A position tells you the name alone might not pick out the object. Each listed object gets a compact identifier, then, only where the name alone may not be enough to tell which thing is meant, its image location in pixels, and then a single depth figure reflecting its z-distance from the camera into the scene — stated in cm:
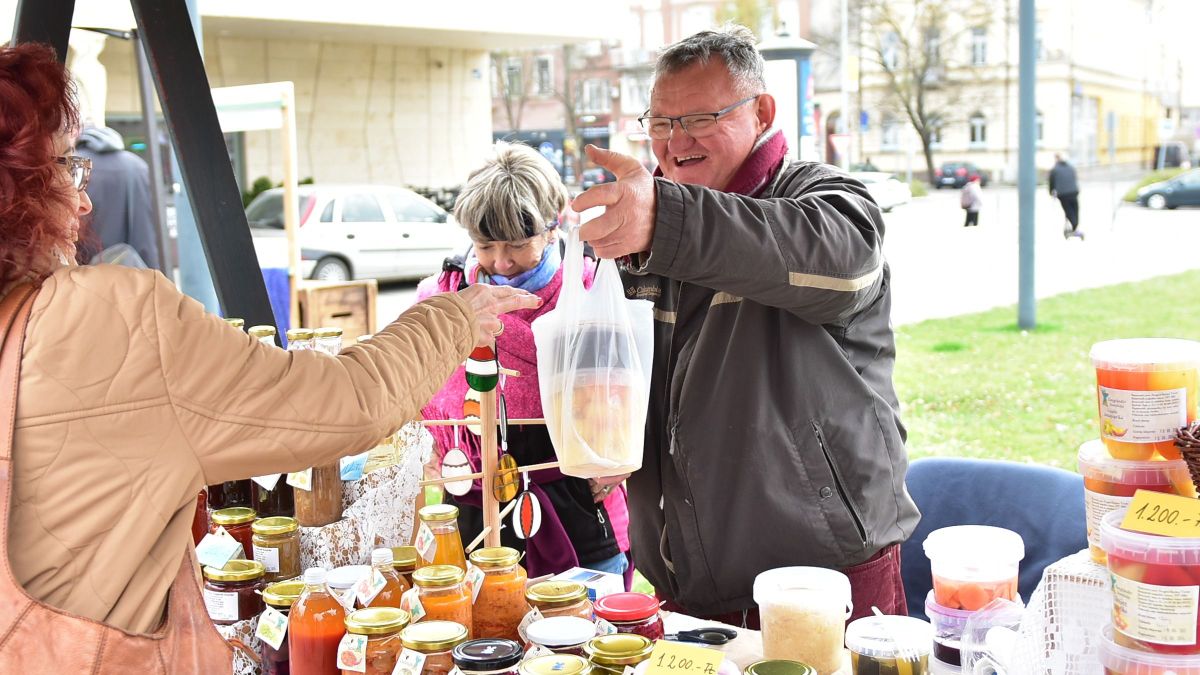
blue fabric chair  298
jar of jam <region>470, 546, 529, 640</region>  195
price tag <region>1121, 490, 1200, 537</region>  141
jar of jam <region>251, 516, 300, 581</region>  200
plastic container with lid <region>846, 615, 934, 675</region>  169
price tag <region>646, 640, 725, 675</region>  158
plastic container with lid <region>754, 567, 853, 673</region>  183
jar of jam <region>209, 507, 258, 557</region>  209
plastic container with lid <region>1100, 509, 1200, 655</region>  139
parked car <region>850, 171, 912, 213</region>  1542
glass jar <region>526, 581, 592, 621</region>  191
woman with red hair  143
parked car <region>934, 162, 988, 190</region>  3431
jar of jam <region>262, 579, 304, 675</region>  187
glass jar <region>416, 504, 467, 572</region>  201
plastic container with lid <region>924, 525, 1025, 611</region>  177
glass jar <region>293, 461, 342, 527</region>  211
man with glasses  200
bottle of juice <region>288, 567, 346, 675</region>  179
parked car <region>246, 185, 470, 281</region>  1344
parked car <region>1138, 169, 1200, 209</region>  2420
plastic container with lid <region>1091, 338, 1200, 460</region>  156
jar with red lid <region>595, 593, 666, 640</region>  188
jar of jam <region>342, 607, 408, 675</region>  171
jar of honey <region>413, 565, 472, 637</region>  183
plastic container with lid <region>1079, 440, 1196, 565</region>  157
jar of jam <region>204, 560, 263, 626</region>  192
